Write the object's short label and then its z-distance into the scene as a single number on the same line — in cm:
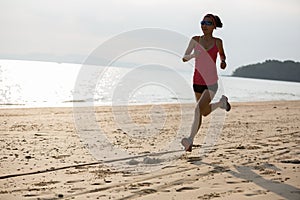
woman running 641
